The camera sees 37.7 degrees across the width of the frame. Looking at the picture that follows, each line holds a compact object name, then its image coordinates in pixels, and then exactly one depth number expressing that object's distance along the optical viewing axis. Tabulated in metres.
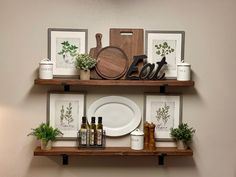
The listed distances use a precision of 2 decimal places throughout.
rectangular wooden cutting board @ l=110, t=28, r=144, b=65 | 2.51
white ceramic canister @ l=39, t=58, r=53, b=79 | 2.39
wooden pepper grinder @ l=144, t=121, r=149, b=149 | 2.47
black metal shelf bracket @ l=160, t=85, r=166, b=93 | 2.56
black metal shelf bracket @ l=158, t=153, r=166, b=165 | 2.56
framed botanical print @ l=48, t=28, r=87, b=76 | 2.51
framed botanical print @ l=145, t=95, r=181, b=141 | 2.55
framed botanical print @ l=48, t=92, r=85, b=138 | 2.53
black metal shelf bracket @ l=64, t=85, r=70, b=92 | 2.54
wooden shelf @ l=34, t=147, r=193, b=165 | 2.38
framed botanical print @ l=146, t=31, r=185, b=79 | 2.54
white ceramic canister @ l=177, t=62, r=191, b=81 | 2.44
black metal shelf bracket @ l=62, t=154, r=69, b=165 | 2.53
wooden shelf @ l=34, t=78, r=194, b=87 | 2.38
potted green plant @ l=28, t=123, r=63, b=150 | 2.39
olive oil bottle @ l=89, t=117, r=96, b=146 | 2.43
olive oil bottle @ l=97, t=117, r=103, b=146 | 2.43
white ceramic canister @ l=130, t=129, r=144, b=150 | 2.43
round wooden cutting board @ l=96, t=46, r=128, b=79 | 2.47
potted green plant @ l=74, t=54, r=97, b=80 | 2.40
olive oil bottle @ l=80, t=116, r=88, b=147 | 2.42
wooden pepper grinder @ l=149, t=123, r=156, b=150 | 2.45
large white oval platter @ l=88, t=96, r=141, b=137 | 2.54
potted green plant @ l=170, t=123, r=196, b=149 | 2.45
